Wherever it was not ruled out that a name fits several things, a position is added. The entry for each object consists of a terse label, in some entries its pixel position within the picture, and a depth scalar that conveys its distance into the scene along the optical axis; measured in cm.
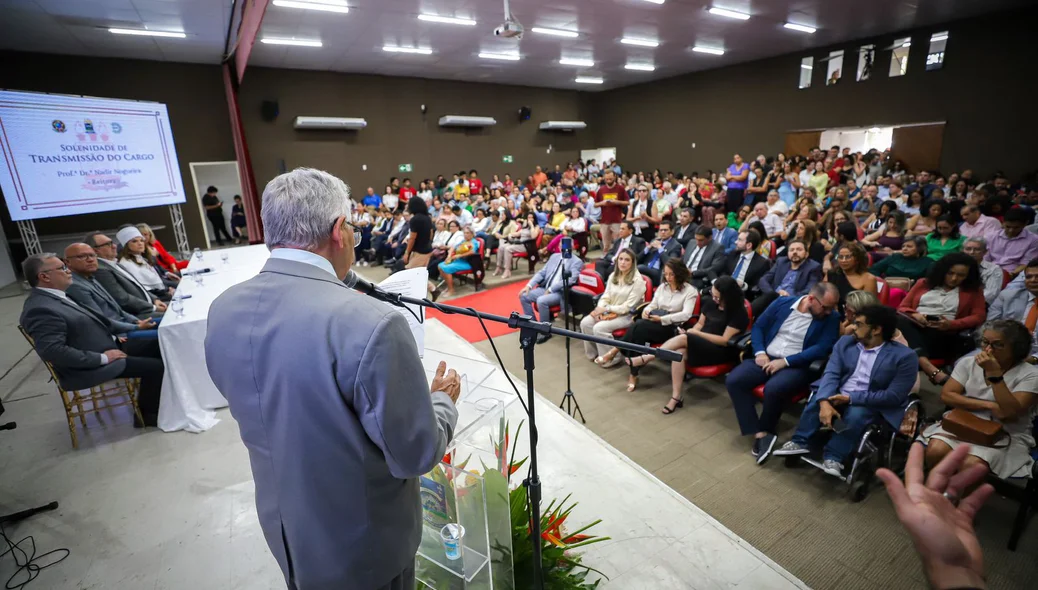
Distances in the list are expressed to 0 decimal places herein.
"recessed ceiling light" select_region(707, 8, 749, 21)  732
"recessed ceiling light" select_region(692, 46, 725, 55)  992
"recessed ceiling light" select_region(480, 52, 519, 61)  993
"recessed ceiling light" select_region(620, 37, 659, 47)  905
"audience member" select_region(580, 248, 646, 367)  408
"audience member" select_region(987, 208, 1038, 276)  415
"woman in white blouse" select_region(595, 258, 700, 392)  372
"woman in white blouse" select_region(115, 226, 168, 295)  418
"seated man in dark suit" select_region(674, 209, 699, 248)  579
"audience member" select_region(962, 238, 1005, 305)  352
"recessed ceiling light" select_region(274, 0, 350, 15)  625
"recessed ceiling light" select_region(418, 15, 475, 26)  713
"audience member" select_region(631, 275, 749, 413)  332
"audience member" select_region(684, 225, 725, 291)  476
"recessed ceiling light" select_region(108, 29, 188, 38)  714
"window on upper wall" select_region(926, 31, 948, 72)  842
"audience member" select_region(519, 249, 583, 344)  478
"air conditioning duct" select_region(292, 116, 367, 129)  1067
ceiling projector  475
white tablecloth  287
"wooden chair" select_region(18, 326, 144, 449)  278
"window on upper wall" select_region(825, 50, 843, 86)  984
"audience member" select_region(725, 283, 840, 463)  280
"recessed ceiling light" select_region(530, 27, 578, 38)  819
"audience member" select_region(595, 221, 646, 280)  536
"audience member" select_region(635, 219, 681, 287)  528
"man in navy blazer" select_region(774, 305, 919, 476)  240
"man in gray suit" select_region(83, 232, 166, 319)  357
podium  131
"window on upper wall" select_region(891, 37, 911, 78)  886
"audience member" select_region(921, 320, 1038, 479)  210
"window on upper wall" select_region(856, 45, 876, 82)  931
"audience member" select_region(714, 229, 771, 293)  446
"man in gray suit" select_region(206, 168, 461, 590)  85
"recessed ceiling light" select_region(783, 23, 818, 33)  826
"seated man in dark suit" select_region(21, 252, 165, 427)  263
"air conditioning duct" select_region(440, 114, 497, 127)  1266
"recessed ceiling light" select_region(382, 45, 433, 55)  907
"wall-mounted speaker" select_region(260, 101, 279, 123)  1047
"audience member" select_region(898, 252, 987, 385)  319
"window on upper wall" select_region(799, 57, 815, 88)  1033
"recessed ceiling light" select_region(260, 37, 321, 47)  817
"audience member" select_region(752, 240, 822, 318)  383
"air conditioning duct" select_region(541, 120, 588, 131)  1459
